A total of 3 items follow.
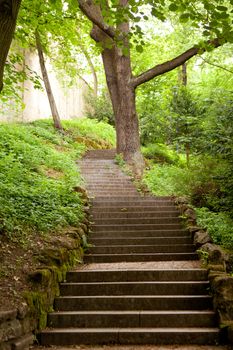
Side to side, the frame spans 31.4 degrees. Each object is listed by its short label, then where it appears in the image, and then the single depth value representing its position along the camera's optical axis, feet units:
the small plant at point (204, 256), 26.17
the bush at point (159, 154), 65.77
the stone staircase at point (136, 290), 20.56
